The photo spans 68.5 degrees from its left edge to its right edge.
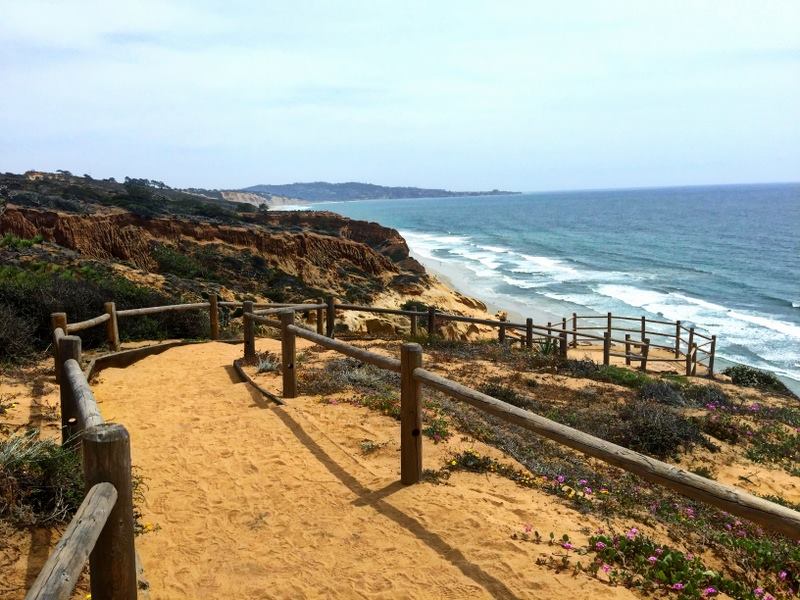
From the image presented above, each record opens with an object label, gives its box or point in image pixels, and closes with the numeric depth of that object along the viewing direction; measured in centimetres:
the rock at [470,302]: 2914
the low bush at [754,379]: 1764
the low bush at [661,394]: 1072
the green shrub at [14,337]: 880
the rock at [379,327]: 2019
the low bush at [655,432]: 794
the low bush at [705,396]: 1127
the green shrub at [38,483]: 368
